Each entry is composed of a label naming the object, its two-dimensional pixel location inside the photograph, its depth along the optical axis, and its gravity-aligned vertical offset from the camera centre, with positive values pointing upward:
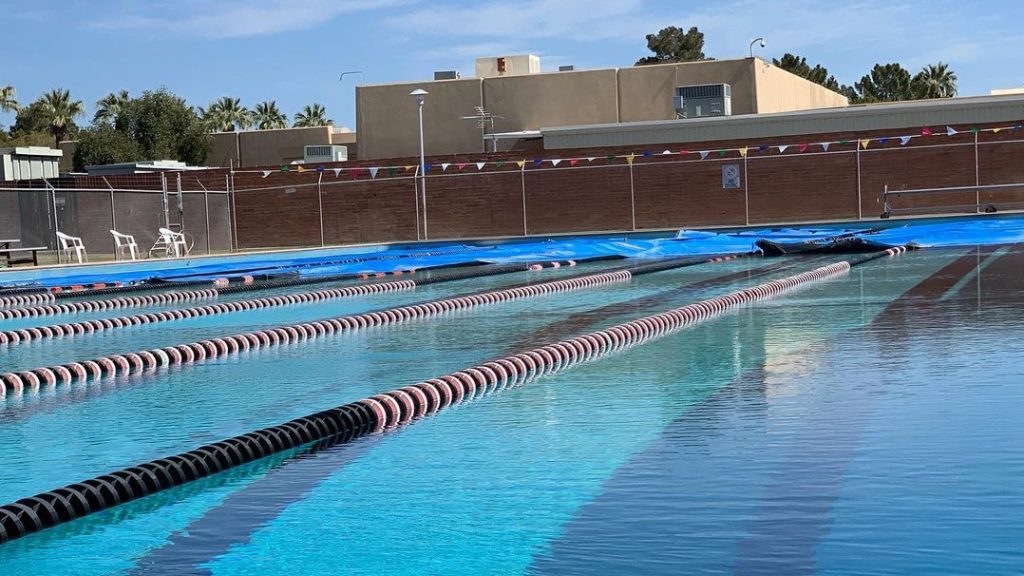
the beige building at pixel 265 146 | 53.06 +2.97
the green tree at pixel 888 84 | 83.62 +6.79
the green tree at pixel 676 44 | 82.00 +9.72
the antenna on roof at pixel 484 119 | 43.00 +2.94
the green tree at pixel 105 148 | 55.28 +3.30
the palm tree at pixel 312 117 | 90.06 +6.88
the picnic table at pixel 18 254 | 21.57 -0.46
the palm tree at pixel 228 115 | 82.69 +6.73
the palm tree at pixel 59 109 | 71.19 +6.50
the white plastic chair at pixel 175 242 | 26.03 -0.43
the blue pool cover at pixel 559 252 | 21.06 -0.85
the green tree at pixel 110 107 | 68.50 +6.22
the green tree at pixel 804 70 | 84.06 +8.03
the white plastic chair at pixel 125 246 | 24.98 -0.45
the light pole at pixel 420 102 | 29.20 +2.48
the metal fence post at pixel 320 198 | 31.85 +0.42
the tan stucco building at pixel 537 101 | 42.16 +3.41
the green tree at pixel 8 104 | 72.31 +7.00
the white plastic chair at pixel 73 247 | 23.73 -0.37
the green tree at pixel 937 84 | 82.69 +6.44
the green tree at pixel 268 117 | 87.19 +6.77
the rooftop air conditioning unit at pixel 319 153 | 47.59 +2.27
